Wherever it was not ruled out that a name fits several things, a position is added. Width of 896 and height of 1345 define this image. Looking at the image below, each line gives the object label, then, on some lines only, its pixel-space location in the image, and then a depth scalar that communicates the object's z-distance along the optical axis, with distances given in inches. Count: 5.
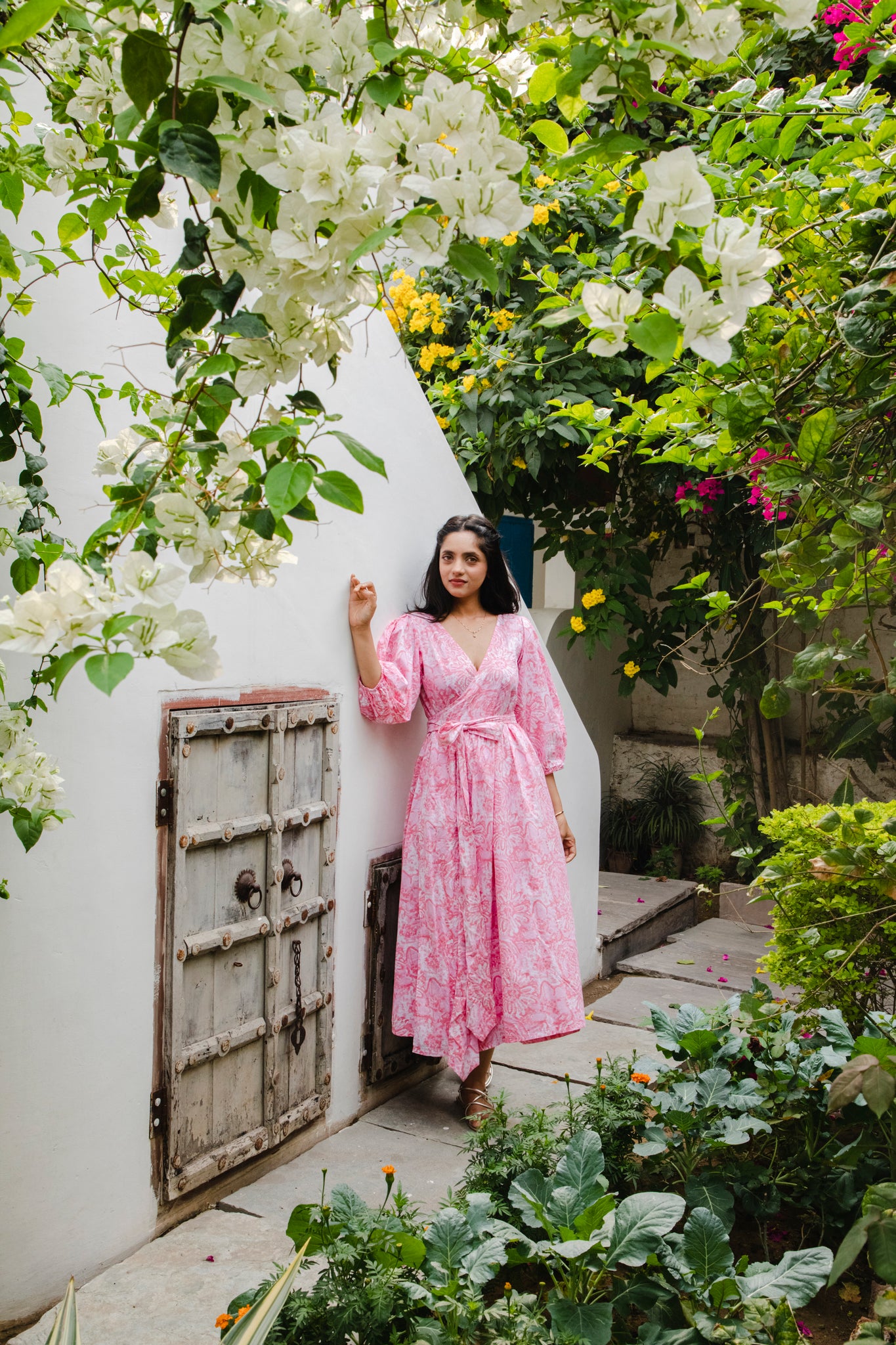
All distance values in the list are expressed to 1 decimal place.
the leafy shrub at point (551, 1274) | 63.8
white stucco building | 81.0
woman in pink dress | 121.7
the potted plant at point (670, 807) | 247.0
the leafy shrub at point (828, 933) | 106.7
